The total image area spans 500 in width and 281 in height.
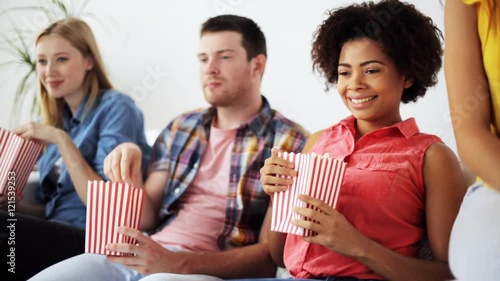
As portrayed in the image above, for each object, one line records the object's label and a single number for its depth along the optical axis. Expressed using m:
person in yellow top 1.32
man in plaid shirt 2.01
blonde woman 2.19
